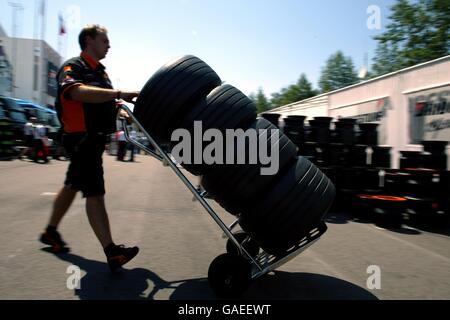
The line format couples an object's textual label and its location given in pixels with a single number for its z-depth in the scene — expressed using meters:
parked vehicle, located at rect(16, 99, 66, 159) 18.59
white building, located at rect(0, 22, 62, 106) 56.03
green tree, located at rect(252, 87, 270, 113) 124.50
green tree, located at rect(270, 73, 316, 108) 89.76
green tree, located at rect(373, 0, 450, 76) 33.56
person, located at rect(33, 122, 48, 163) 15.04
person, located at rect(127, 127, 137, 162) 19.73
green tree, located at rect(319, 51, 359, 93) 79.12
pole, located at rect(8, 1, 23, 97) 55.66
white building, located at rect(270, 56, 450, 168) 7.81
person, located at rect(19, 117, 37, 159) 15.16
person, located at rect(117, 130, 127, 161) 19.87
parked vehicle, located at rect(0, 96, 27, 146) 16.59
